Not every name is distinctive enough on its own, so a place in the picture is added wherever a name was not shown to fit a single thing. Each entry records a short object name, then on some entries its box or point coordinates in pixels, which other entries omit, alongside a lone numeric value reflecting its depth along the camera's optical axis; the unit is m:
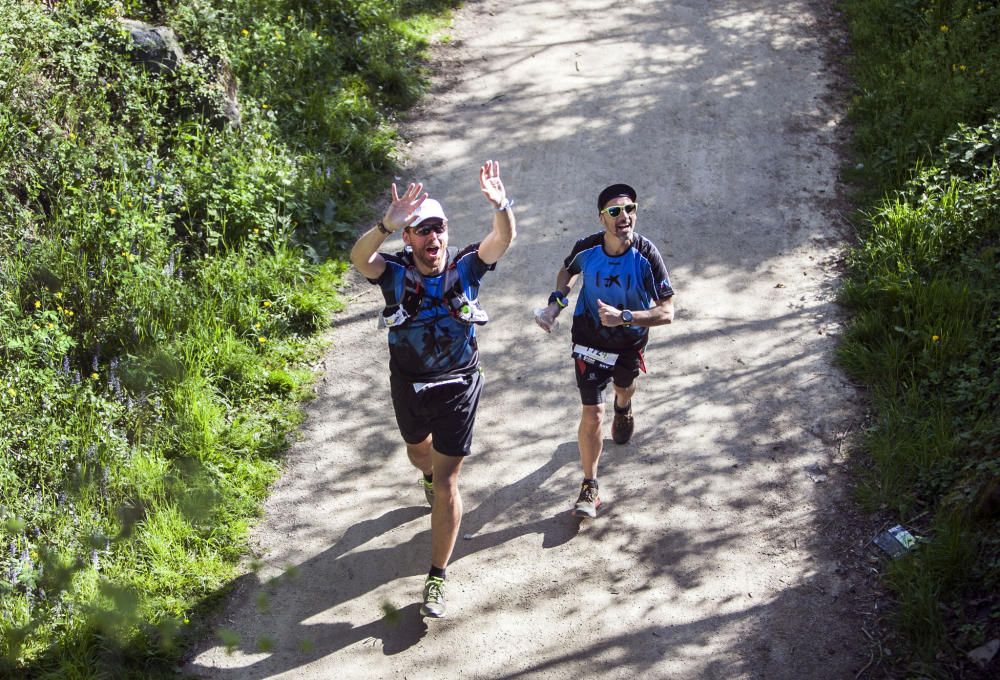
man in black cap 5.61
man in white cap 5.25
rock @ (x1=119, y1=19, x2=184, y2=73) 8.56
